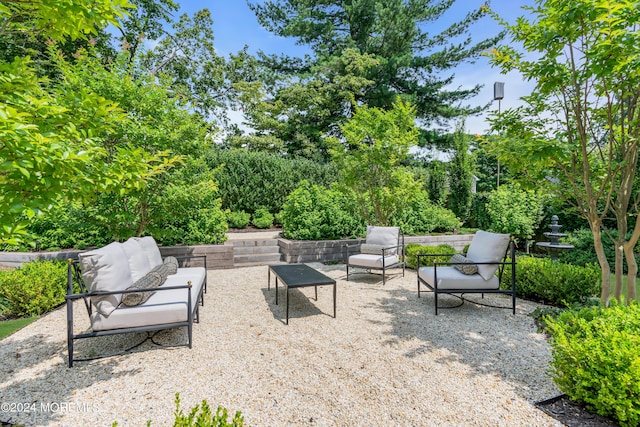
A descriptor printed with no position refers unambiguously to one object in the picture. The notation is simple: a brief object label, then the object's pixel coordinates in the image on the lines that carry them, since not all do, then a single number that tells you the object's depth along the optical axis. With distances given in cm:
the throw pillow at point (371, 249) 619
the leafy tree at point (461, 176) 1130
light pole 1291
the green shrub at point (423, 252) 621
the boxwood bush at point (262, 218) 1062
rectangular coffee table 381
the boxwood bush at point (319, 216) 805
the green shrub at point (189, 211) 556
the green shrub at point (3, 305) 397
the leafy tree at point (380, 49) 1486
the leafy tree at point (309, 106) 1525
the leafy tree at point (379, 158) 716
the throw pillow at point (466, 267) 412
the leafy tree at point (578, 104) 259
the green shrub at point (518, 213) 894
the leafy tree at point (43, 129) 146
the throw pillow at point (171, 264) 419
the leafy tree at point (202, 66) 1528
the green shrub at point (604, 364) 185
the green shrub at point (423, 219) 924
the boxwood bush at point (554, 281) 426
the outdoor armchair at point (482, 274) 400
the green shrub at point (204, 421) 128
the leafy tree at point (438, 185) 1157
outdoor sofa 276
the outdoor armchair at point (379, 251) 568
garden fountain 666
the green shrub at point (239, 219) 1024
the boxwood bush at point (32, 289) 401
